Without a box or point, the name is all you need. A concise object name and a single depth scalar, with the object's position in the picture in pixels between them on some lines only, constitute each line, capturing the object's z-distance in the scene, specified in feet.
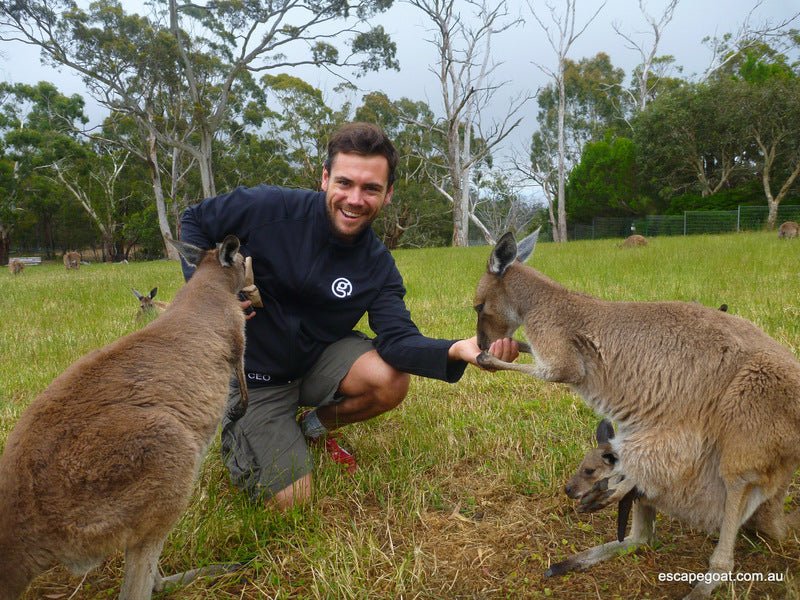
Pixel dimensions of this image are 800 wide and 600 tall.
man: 9.59
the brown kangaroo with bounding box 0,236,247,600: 5.16
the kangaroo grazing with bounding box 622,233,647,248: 54.36
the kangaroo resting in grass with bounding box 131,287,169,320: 23.26
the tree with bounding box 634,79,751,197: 81.66
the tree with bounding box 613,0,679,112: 102.06
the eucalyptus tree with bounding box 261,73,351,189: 99.60
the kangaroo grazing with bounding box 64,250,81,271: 68.80
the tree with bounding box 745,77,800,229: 75.83
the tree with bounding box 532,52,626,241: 122.62
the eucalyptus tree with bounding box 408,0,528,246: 84.38
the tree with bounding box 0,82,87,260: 96.78
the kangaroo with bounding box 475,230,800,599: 6.05
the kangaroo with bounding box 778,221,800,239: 59.26
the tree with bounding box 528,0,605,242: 90.58
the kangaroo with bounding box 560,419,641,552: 7.48
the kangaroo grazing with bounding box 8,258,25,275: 64.28
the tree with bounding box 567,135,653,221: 100.12
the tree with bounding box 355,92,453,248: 107.76
